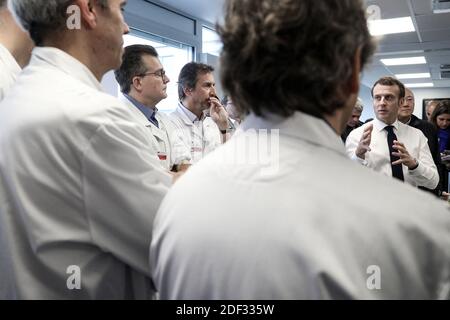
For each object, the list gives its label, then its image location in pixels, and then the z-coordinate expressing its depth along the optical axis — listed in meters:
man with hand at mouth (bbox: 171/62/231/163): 2.88
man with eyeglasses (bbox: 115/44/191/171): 2.33
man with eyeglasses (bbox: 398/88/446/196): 2.83
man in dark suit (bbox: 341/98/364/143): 3.70
